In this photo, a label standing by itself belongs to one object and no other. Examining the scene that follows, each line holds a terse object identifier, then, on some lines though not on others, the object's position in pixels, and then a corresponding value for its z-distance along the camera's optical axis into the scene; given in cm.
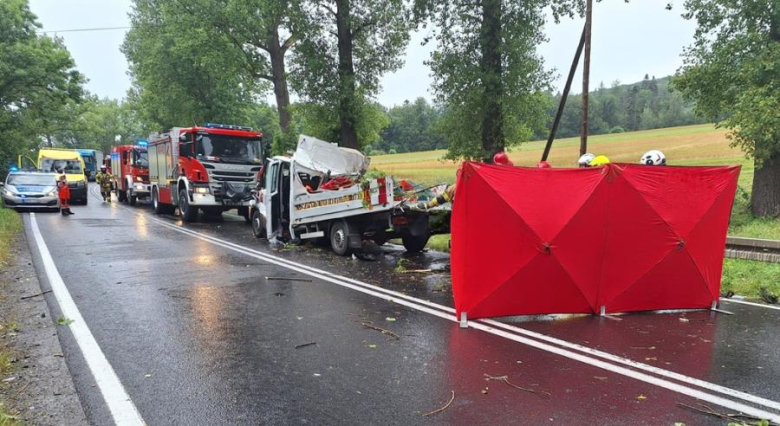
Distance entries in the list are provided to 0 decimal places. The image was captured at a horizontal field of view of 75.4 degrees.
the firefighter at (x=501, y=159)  823
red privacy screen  571
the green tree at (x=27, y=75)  2291
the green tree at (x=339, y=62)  1898
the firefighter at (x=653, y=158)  709
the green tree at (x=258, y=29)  1981
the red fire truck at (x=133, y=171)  2362
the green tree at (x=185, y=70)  2425
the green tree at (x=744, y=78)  1073
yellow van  2471
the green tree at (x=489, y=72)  1520
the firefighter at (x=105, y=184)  2822
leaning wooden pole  1323
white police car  1856
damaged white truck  959
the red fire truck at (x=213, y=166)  1625
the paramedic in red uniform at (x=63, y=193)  1809
